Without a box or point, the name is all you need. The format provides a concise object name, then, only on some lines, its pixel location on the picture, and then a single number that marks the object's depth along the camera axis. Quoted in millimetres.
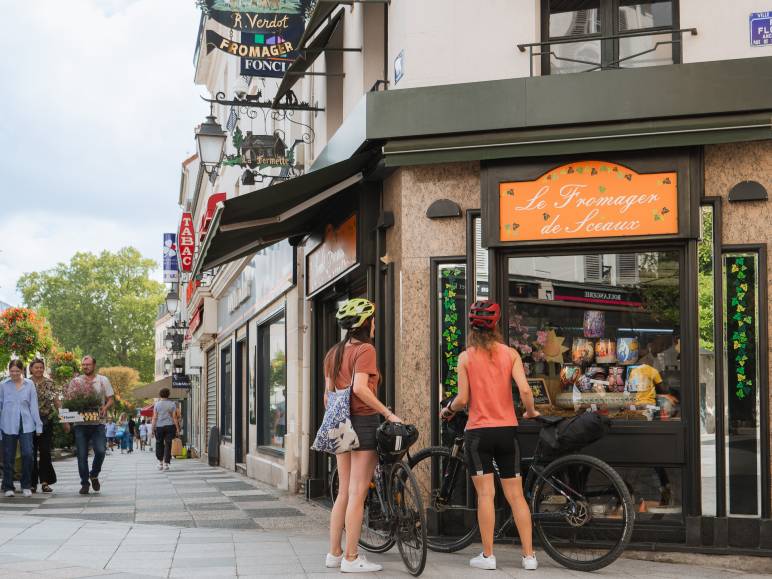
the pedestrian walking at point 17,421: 13234
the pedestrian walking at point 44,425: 14352
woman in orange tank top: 7156
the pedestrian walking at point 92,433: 13688
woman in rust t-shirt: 6988
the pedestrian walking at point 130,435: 46847
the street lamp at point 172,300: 44656
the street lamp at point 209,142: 16562
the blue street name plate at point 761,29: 8398
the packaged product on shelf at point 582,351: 8789
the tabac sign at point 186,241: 32531
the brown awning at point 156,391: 43653
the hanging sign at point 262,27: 11438
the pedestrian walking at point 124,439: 47375
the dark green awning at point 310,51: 11648
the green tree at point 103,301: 98875
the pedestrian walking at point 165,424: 21906
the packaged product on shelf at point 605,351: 8727
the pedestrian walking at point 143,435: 52875
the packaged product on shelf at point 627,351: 8641
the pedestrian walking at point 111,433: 46719
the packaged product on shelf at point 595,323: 8758
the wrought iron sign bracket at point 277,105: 13219
